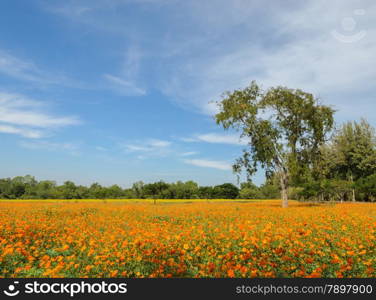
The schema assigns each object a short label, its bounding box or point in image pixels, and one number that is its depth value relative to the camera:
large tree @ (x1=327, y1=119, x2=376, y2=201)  52.62
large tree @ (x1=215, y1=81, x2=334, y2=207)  34.38
